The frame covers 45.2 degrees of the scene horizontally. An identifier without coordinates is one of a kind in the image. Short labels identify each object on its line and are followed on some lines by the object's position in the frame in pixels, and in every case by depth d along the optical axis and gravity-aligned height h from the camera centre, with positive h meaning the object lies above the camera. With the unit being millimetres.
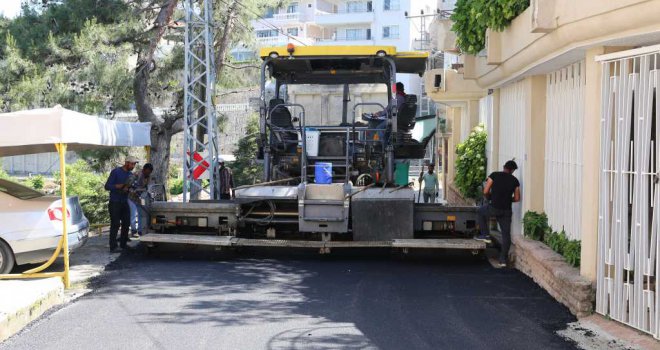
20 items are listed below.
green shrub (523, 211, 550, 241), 11055 -927
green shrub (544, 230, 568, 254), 9805 -1034
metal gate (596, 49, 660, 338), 7094 -316
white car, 10312 -960
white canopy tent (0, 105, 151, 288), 9469 +295
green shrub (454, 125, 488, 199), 15609 -144
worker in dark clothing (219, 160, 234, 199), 19016 -616
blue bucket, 12195 -237
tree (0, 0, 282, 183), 19000 +2596
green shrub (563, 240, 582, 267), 8938 -1065
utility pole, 16703 +804
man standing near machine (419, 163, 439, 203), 20562 -664
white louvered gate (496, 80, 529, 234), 12086 +508
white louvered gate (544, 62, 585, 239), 9484 +152
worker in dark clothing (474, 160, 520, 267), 11406 -563
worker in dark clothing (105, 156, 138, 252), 12969 -763
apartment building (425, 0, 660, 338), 7141 +303
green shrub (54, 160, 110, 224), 25625 -1150
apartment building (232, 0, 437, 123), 49656 +8926
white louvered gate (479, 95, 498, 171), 14758 +614
